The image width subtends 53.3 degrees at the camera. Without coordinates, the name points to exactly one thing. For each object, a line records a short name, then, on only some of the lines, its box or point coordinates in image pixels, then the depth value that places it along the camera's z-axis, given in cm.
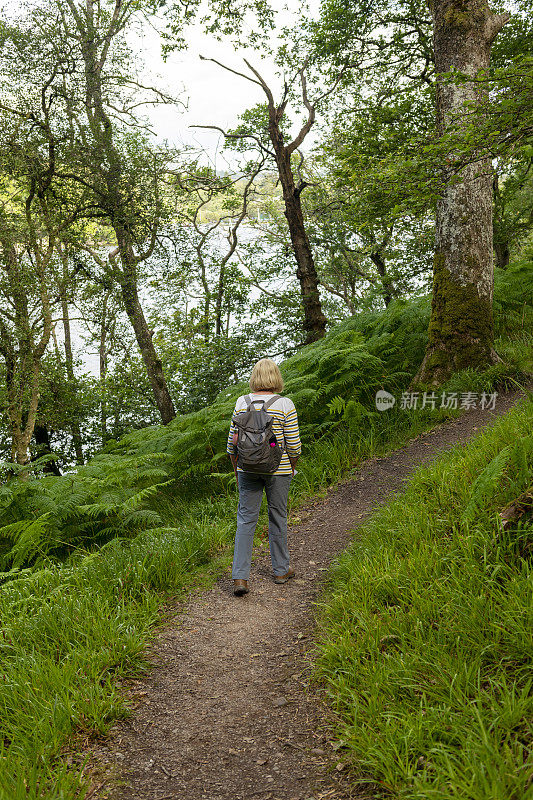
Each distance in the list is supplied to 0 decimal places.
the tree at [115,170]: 1179
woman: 457
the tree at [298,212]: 1250
